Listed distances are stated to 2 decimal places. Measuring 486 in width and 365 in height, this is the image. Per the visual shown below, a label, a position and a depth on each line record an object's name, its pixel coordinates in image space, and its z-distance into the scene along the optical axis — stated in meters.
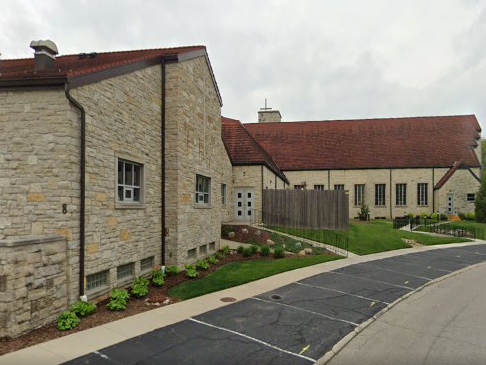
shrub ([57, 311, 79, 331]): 7.38
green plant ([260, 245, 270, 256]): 16.47
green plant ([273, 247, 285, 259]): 16.17
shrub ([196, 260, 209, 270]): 13.59
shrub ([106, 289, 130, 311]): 8.68
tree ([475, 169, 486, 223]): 31.39
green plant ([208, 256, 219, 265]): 14.77
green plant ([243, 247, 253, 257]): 16.61
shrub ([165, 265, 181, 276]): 12.23
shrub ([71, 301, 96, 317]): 8.08
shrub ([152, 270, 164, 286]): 11.00
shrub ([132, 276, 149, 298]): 9.88
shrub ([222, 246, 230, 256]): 16.88
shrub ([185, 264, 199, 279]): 12.24
